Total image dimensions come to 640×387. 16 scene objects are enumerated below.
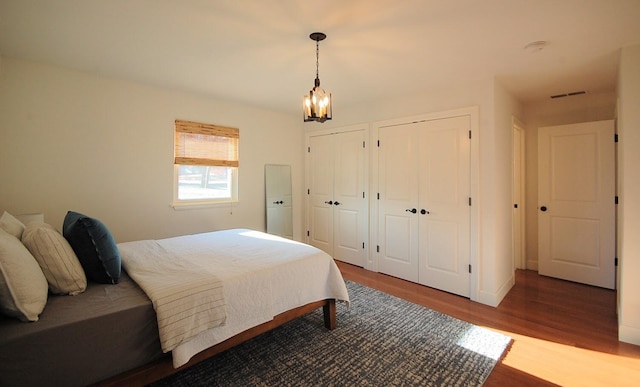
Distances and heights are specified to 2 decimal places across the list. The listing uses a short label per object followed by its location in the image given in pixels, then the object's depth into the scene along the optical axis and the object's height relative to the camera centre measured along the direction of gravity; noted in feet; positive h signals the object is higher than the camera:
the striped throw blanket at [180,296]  4.99 -1.93
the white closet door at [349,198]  13.78 -0.39
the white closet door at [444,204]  10.59 -0.55
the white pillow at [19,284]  4.11 -1.36
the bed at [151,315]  4.11 -2.20
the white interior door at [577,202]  11.35 -0.59
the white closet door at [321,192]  15.12 -0.09
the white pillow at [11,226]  5.51 -0.64
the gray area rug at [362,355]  6.12 -3.95
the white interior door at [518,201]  12.62 -0.55
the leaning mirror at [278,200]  14.76 -0.47
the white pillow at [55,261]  5.09 -1.23
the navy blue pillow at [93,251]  5.69 -1.17
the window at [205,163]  11.96 +1.23
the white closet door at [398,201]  11.95 -0.49
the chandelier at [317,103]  7.07 +2.16
